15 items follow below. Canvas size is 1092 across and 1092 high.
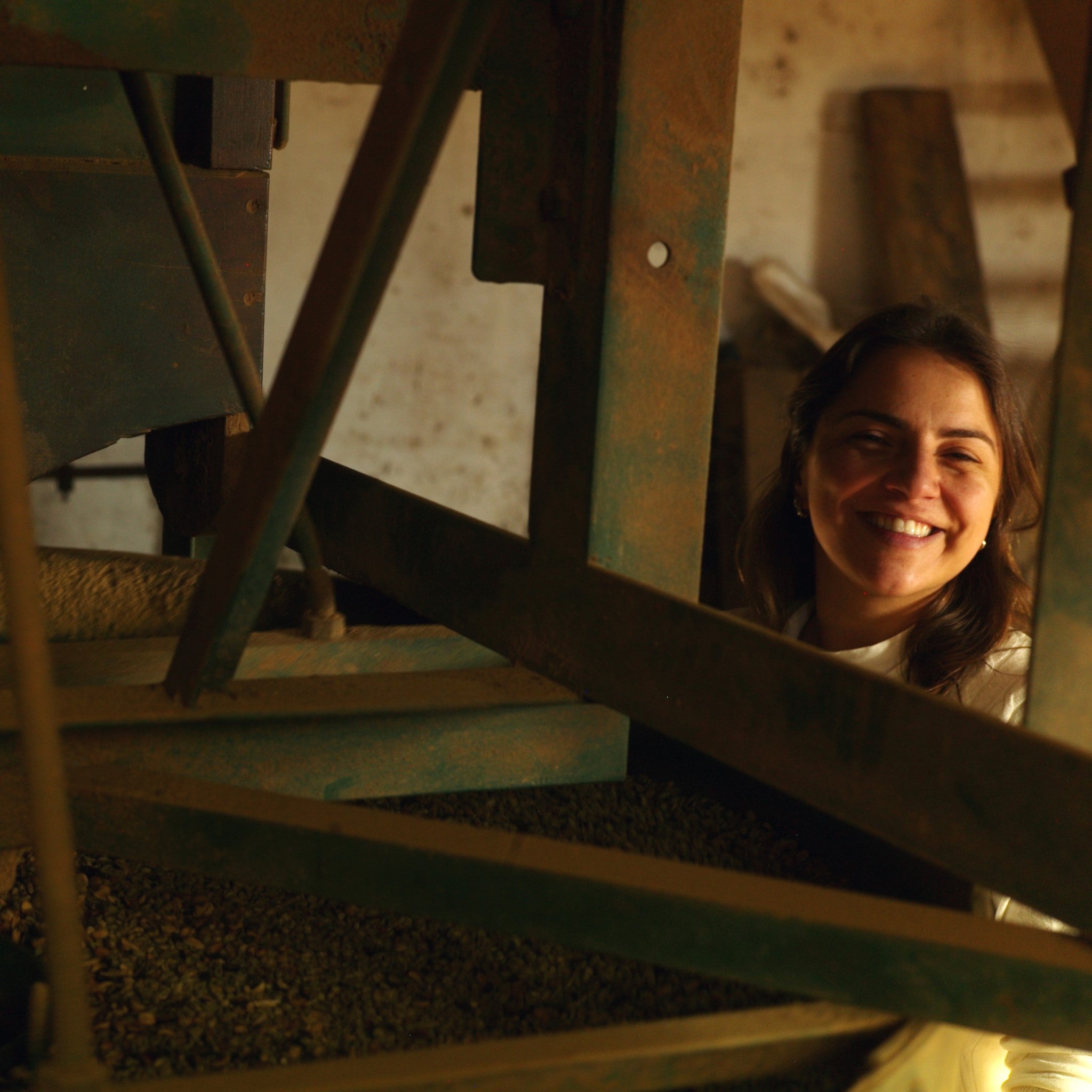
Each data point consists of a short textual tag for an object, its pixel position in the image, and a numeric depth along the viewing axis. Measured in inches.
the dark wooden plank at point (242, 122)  82.7
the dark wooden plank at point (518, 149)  69.2
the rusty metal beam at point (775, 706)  61.7
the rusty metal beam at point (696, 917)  60.1
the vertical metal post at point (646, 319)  68.4
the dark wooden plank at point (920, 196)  168.8
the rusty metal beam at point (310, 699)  66.1
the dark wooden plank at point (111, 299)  79.8
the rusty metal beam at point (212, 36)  65.6
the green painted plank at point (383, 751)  67.1
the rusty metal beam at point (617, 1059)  60.3
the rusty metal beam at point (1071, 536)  62.4
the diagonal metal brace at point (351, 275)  61.7
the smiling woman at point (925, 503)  78.0
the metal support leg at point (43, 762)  54.2
